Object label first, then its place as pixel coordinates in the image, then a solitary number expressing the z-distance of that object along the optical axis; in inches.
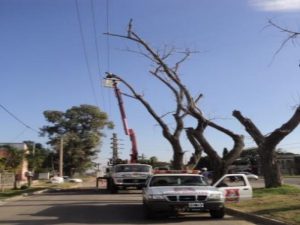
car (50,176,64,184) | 2650.3
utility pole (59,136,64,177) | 3157.0
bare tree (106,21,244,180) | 1205.7
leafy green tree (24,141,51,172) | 1982.0
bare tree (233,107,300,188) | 1050.1
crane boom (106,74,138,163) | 1596.9
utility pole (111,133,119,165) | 2404.7
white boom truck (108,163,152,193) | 1331.2
